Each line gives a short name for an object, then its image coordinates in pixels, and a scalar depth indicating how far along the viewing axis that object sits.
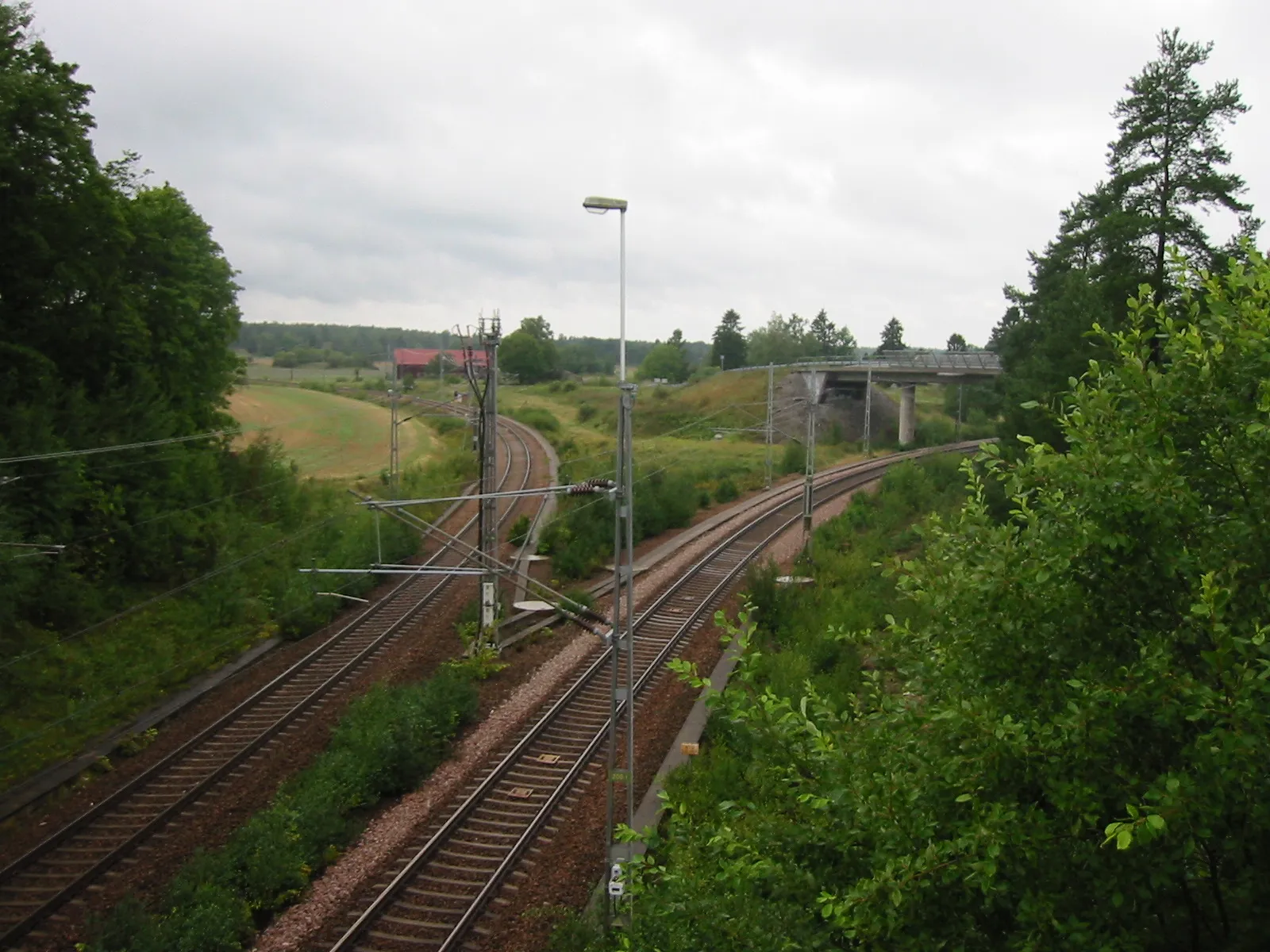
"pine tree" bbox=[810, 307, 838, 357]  131.88
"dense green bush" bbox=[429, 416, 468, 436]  63.56
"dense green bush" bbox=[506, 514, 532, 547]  32.44
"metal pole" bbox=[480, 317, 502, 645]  20.44
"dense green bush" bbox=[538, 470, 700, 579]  29.97
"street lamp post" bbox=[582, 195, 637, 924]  11.49
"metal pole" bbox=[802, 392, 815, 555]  29.02
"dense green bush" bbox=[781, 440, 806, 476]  51.69
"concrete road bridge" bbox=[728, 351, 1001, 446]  61.75
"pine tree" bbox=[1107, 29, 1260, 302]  25.80
